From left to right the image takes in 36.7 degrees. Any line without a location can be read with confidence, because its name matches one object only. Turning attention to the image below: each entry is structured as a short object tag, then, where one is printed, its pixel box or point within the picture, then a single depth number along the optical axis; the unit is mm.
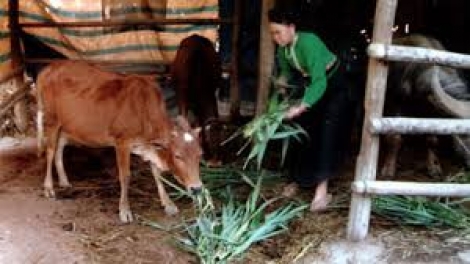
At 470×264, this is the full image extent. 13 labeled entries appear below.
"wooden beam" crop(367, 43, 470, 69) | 4379
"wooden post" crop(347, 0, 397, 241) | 4391
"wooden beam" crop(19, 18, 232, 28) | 7621
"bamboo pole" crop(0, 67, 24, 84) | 7673
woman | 4945
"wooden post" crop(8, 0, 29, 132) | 7770
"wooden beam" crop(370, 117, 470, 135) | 4477
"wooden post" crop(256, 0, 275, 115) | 6410
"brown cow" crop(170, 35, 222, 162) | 7125
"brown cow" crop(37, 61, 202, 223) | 5254
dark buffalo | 5605
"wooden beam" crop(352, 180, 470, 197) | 4590
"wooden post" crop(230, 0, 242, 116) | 7680
